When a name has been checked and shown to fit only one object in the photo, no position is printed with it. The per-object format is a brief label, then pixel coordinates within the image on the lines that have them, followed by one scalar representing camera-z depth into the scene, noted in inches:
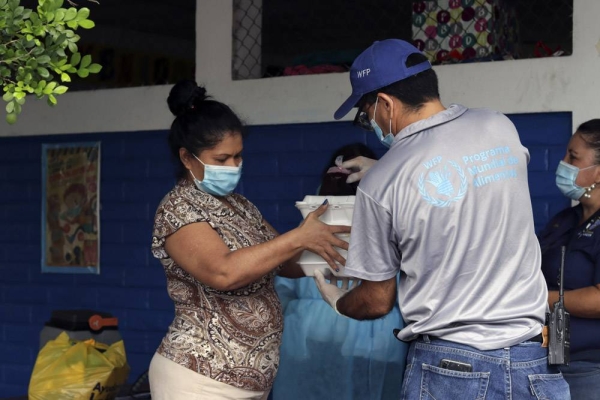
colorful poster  253.4
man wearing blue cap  100.7
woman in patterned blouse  117.6
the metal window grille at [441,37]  207.6
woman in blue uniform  139.6
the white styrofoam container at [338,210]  123.0
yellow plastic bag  179.6
